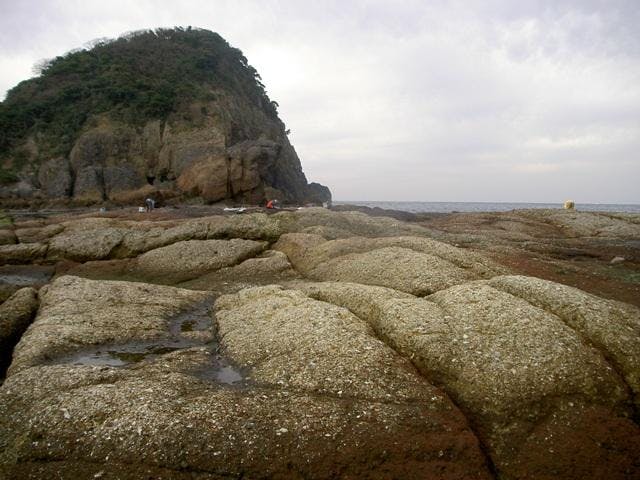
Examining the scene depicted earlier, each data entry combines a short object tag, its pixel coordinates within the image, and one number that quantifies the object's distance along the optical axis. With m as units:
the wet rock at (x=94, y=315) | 11.79
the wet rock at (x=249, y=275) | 20.41
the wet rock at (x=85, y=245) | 24.62
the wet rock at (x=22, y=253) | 24.20
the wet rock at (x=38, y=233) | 26.89
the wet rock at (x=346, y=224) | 27.73
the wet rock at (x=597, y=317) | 10.23
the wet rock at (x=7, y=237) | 26.47
